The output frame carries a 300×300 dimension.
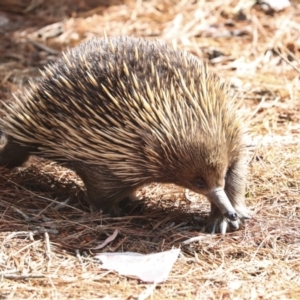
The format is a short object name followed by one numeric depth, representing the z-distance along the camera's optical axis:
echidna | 7.66
